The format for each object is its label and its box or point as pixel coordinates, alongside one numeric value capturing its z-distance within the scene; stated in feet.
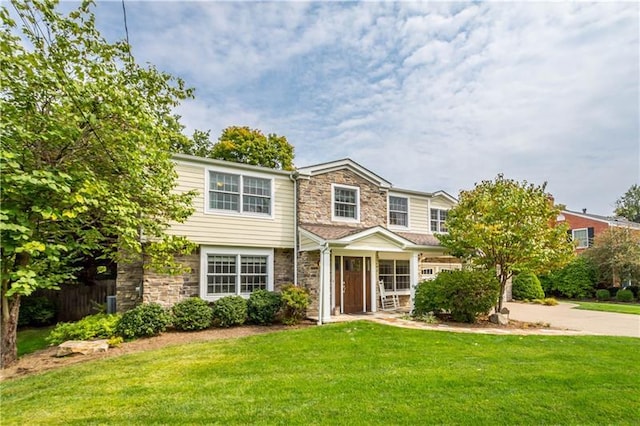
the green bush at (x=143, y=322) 31.32
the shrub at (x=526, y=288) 66.13
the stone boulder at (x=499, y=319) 37.04
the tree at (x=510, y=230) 37.22
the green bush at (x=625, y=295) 67.82
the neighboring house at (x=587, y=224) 87.10
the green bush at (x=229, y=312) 35.65
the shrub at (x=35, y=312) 40.19
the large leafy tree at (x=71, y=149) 18.74
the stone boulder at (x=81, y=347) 26.53
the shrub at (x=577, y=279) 73.56
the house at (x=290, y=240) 37.35
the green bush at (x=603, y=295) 70.64
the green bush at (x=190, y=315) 34.12
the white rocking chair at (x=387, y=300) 46.91
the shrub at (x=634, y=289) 69.56
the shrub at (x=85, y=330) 29.76
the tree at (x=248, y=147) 87.56
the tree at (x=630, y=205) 136.87
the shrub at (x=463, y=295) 36.96
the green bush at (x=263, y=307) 37.19
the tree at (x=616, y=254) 66.54
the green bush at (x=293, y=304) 37.63
